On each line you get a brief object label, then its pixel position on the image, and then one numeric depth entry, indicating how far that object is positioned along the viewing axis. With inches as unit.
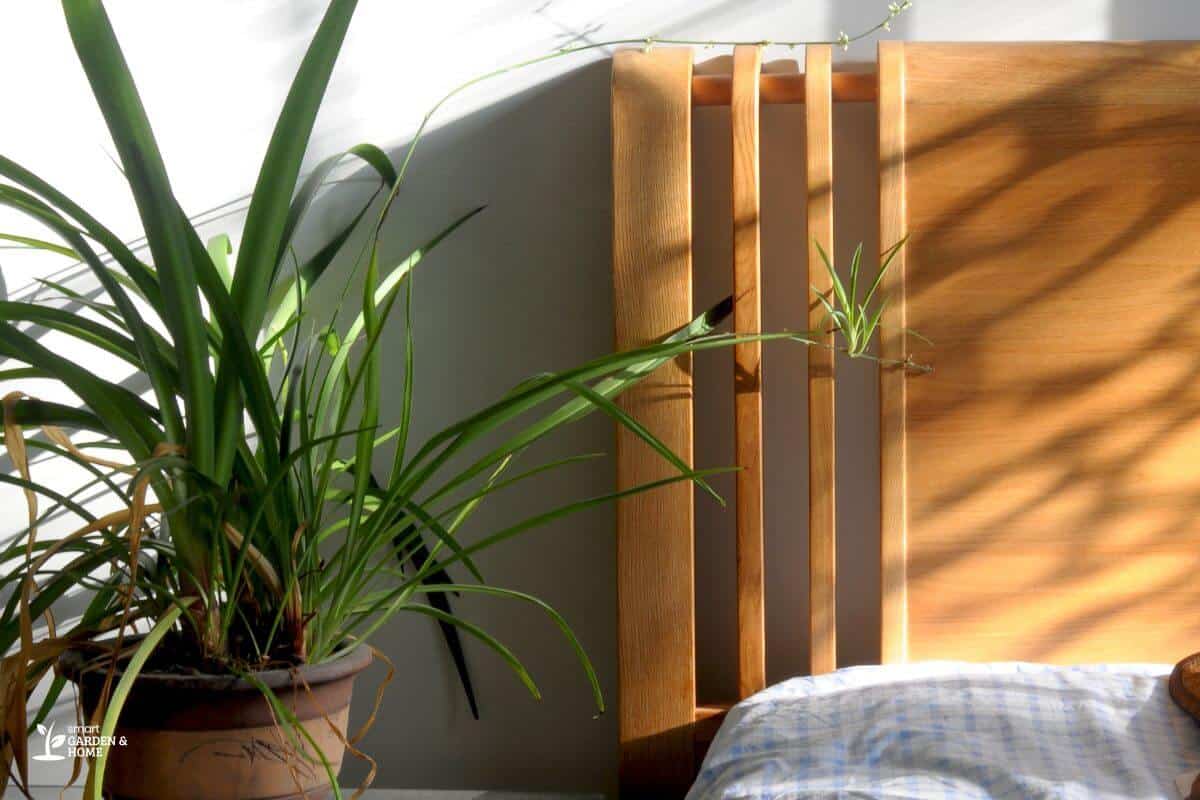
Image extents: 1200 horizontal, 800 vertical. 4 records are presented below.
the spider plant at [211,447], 80.0
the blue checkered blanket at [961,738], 84.7
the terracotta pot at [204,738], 81.7
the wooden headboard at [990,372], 95.5
